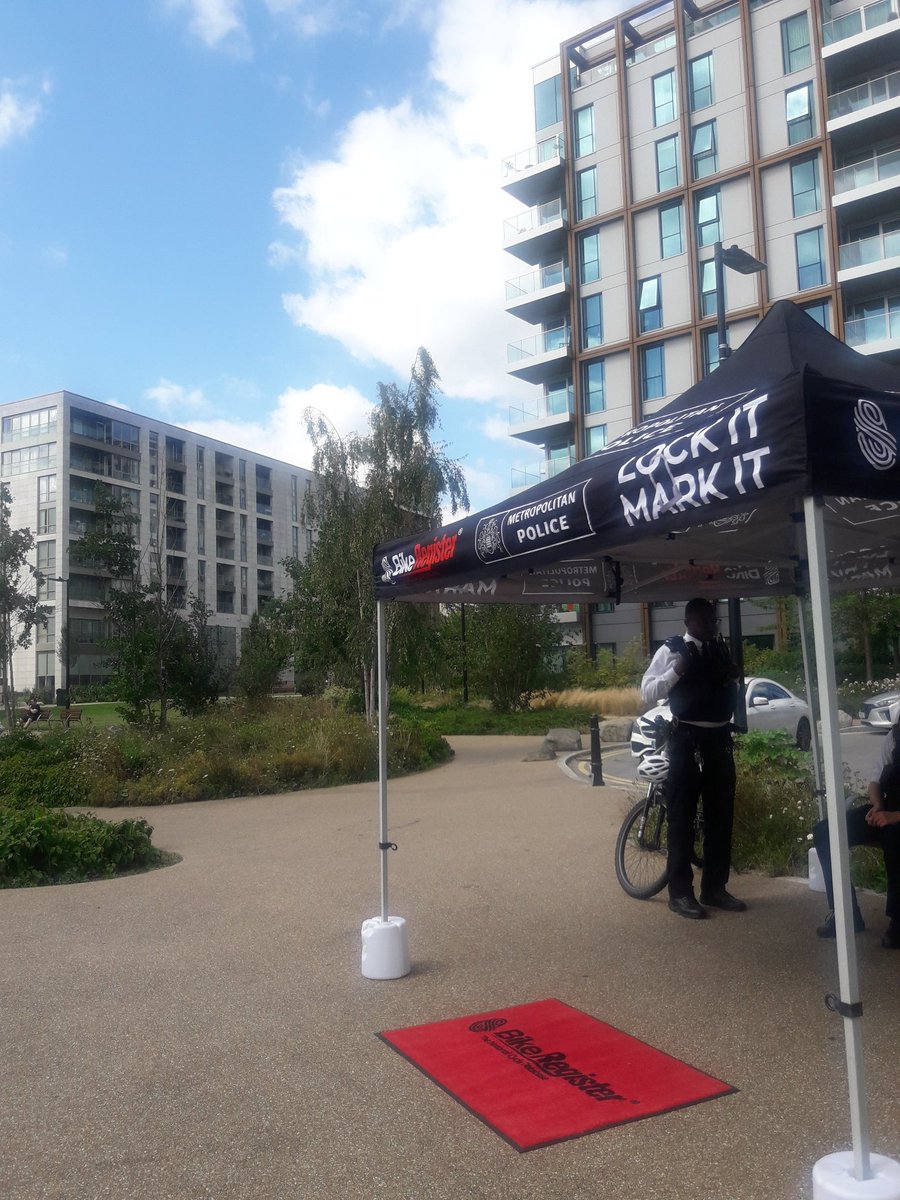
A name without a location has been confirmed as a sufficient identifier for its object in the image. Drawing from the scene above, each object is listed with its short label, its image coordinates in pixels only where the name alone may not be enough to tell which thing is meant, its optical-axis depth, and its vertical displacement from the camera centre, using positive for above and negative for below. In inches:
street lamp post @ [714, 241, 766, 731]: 478.3 +220.5
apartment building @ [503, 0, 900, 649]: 1417.3 +747.8
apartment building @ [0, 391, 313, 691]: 3070.9 +620.1
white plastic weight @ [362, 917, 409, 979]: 215.6 -59.2
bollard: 578.6 -53.3
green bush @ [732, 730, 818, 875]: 298.5 -47.6
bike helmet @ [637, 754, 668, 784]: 273.4 -27.7
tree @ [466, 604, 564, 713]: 1266.0 +25.8
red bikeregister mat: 147.0 -65.2
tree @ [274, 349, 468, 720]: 916.6 +159.6
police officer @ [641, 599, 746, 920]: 247.4 -16.6
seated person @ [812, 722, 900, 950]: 206.4 -34.6
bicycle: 272.1 -47.2
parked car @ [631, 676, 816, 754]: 735.7 -35.0
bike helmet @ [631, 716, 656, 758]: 281.6 -23.9
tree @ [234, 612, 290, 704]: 1133.7 +21.4
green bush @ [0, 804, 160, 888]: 338.6 -56.7
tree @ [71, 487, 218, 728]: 836.0 +45.8
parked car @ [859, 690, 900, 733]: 824.3 -43.5
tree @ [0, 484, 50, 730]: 1123.3 +113.4
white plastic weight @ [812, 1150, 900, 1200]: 111.6 -59.1
